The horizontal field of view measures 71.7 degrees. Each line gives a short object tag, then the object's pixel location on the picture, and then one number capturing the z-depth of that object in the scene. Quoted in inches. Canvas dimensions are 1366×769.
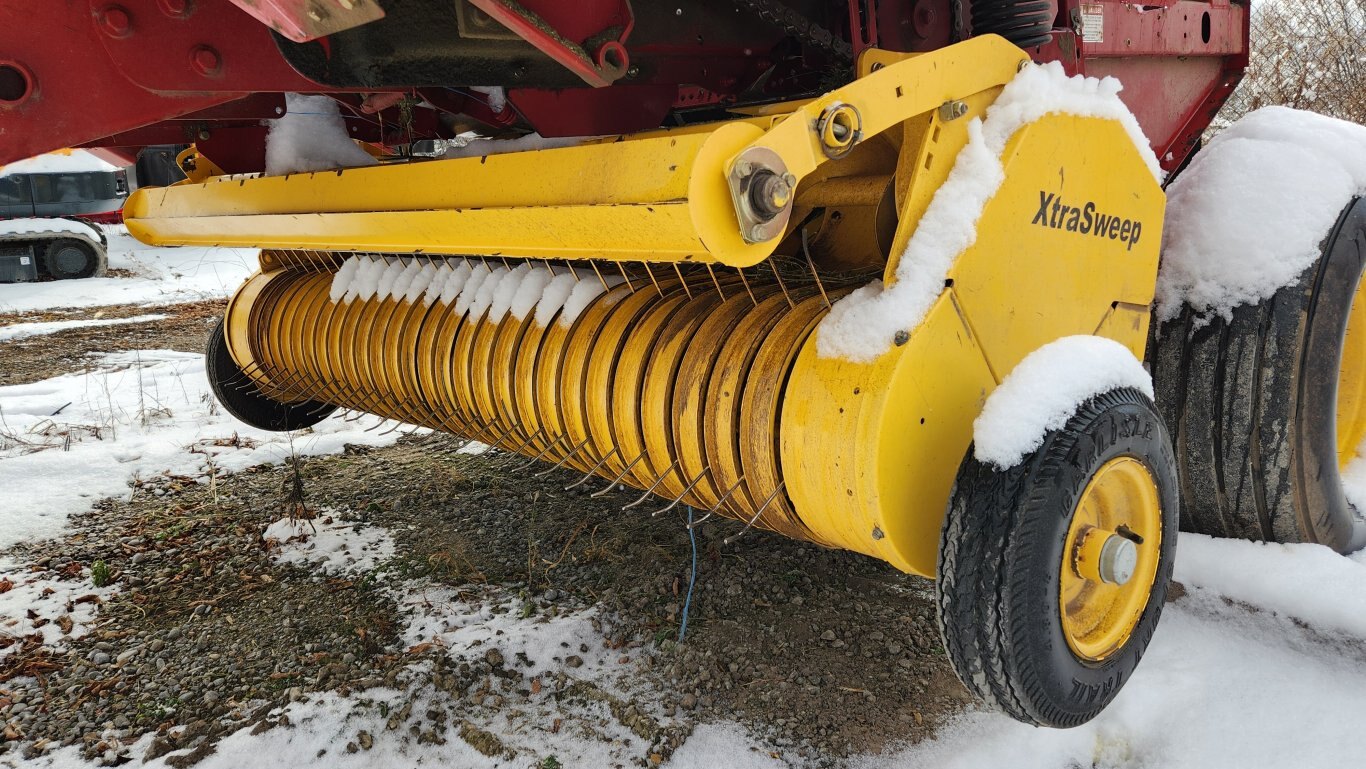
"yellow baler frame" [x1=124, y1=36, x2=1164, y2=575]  60.1
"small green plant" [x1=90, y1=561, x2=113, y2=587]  114.4
